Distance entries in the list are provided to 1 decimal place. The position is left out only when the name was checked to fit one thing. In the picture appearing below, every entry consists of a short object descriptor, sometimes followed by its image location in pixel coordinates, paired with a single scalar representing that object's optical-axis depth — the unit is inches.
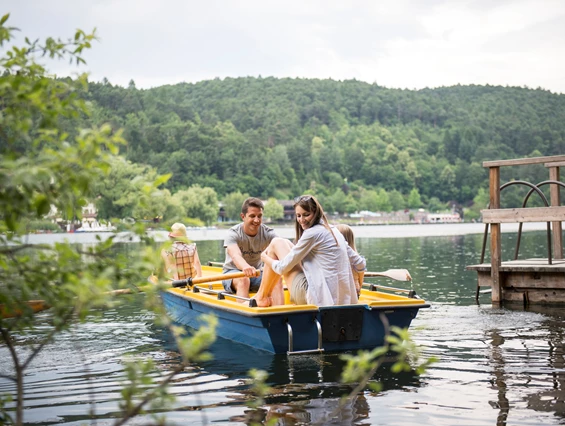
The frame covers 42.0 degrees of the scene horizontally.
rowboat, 284.5
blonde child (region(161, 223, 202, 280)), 414.0
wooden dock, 459.5
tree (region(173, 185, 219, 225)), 3695.9
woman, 285.5
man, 341.7
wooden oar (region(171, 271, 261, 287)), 321.7
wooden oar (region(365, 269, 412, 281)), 311.3
